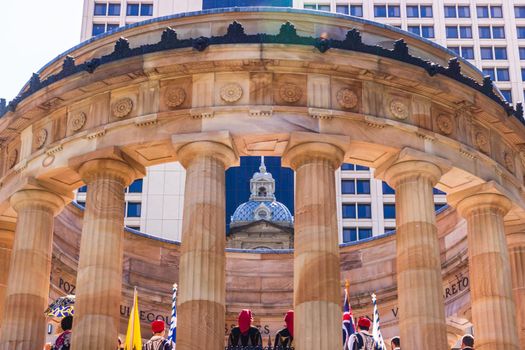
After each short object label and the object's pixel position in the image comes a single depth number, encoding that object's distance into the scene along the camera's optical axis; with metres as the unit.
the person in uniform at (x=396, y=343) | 40.85
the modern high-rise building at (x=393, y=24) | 116.69
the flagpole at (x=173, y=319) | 42.92
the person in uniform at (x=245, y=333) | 40.00
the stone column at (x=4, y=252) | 49.84
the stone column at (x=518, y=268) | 49.44
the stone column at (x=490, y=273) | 45.12
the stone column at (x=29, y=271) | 43.56
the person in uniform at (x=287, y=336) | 41.19
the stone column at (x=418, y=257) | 40.94
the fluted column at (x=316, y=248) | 38.59
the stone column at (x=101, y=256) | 40.53
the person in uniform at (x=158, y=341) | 38.12
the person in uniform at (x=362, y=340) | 38.44
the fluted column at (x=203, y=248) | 38.59
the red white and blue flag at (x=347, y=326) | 41.37
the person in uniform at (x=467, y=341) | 38.56
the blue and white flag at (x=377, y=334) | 42.43
